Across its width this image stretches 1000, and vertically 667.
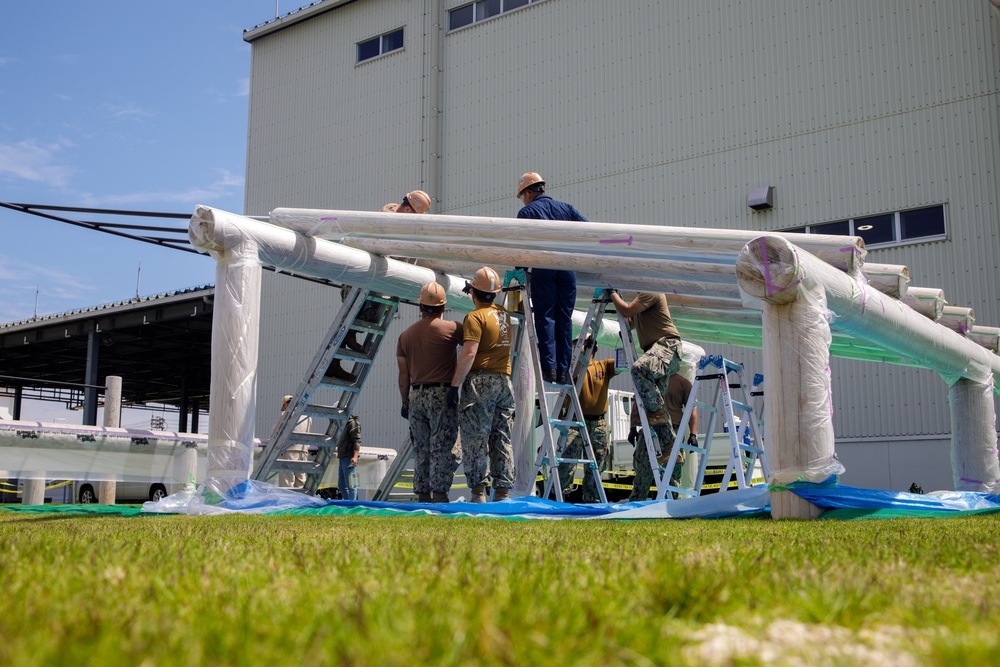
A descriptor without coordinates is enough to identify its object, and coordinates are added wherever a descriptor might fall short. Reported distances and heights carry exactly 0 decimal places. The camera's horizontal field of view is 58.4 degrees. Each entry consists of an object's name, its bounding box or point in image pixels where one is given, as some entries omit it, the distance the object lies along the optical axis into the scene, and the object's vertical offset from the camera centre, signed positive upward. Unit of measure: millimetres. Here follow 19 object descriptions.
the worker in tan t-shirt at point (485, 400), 8453 +350
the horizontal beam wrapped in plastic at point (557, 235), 7900 +1922
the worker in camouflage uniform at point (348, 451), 12898 -213
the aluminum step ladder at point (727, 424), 8984 +142
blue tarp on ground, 6861 -560
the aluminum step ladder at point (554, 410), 8945 +290
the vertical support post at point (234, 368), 7906 +605
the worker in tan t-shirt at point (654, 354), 9516 +907
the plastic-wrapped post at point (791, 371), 6676 +514
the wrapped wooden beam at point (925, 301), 10086 +1568
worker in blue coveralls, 9352 +1324
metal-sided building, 16031 +6762
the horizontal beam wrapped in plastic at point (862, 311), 6750 +1163
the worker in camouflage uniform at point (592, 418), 10320 +249
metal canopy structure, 26891 +3130
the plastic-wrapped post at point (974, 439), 11297 +28
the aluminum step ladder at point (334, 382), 9125 +589
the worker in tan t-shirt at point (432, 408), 8750 +280
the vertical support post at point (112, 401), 15859 +594
